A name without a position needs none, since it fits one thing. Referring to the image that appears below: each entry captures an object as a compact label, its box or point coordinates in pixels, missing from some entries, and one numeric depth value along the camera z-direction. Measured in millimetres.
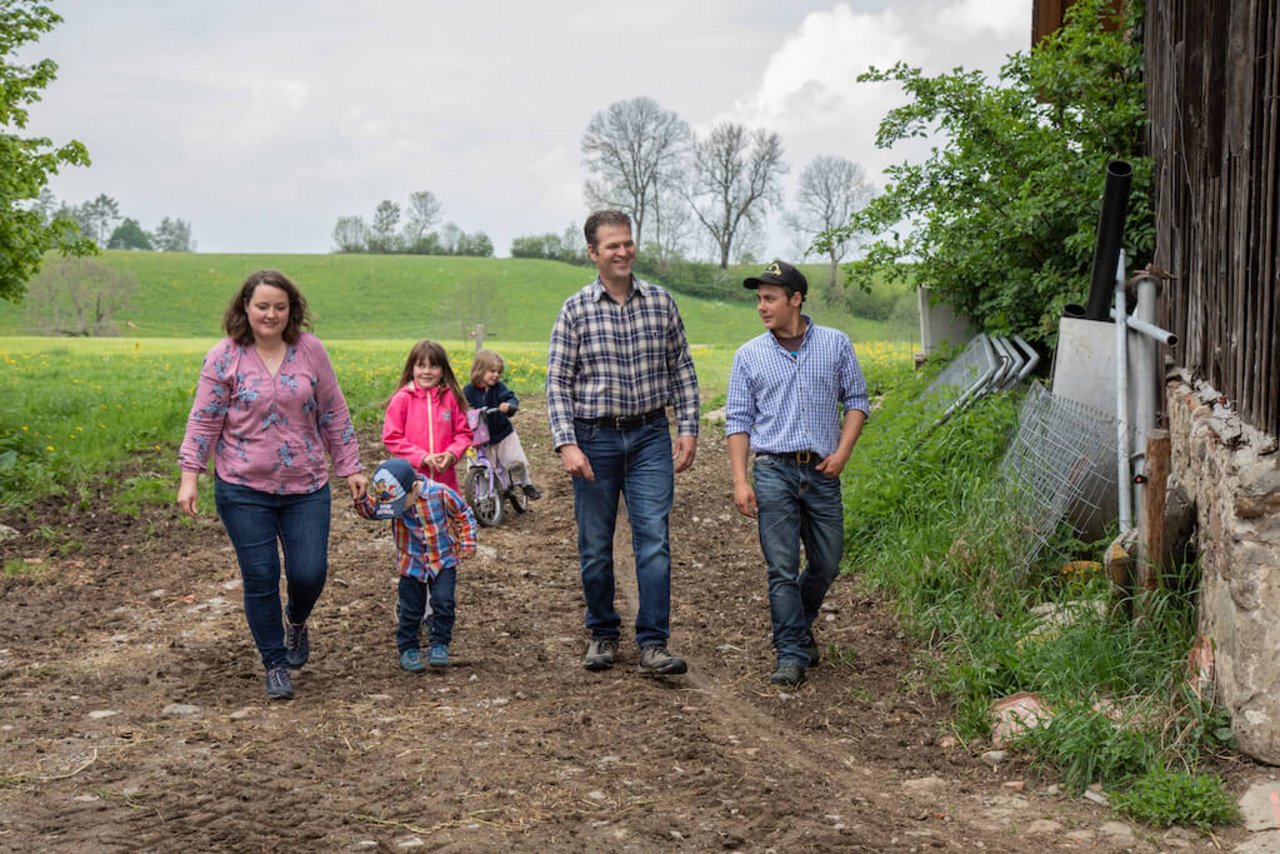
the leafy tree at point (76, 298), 51469
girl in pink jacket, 6719
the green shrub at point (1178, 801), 4129
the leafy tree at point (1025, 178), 9891
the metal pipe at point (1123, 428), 6582
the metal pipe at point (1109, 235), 7406
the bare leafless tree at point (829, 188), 65050
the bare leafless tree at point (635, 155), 69312
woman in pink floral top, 5645
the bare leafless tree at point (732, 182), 67938
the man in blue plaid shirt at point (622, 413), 5992
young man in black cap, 5855
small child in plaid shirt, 6176
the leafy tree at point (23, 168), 12414
